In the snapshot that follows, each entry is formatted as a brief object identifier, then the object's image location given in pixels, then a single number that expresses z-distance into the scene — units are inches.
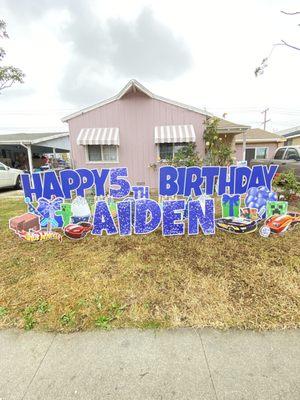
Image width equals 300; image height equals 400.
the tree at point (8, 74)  365.7
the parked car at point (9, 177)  426.9
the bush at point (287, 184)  241.3
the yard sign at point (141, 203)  170.7
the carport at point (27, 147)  474.0
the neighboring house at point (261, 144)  689.6
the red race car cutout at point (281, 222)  168.9
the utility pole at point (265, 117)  1485.2
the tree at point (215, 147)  376.5
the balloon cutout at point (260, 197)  185.0
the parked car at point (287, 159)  315.3
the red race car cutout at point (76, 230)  172.1
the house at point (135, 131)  378.0
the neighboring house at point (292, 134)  833.7
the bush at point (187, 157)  369.4
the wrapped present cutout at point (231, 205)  183.9
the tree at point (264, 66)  237.4
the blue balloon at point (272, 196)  184.6
